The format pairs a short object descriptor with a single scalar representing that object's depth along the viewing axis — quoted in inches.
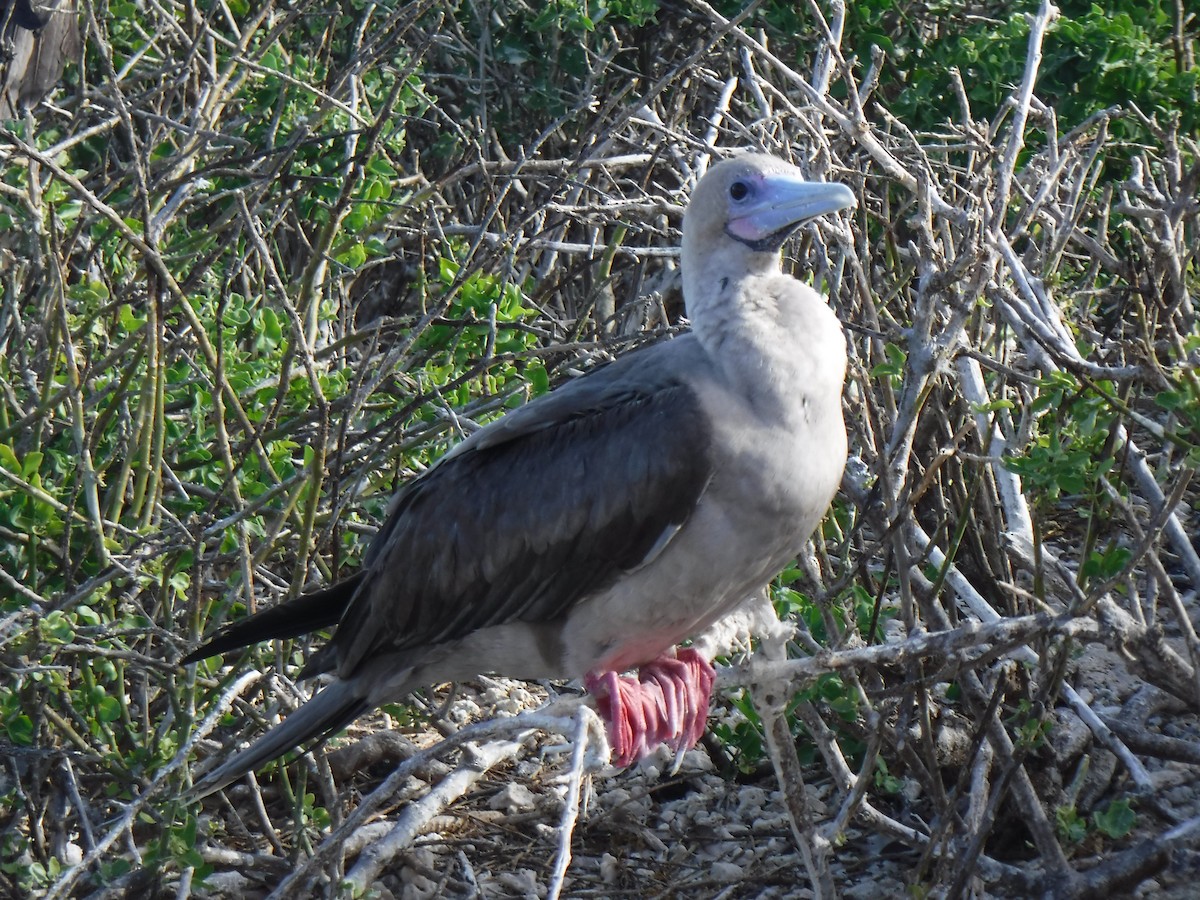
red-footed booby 230.8
